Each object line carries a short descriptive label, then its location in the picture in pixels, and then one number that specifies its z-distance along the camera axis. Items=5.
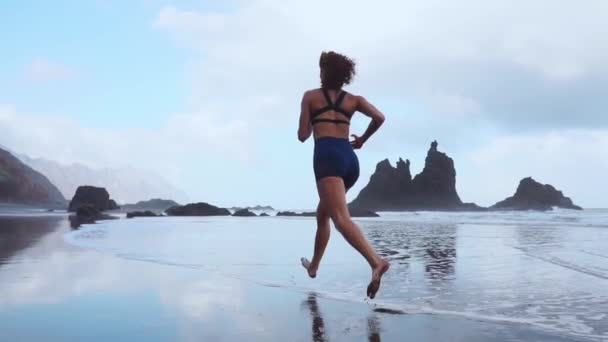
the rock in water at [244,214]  44.81
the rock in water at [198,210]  48.66
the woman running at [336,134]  4.34
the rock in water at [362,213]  48.75
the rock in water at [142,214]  38.89
